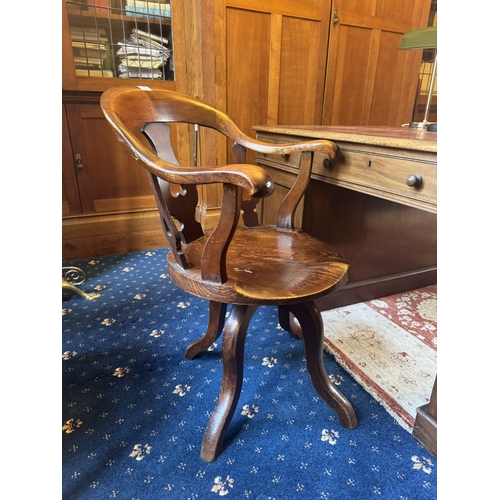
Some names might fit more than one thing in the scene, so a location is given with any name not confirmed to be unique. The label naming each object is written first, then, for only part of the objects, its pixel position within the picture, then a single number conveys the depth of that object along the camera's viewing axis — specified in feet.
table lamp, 4.12
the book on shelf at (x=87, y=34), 5.76
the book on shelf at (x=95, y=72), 5.86
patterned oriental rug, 3.58
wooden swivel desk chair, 2.25
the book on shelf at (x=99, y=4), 5.72
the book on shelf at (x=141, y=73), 6.16
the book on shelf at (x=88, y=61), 5.84
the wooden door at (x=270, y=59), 5.97
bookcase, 5.83
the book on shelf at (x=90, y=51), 5.82
